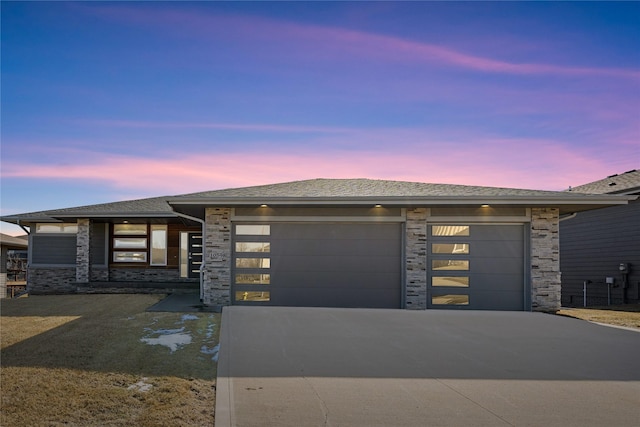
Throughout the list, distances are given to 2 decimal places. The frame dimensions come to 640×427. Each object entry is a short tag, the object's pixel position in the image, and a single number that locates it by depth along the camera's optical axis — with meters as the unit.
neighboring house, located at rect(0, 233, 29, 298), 23.02
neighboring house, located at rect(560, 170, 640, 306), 18.09
